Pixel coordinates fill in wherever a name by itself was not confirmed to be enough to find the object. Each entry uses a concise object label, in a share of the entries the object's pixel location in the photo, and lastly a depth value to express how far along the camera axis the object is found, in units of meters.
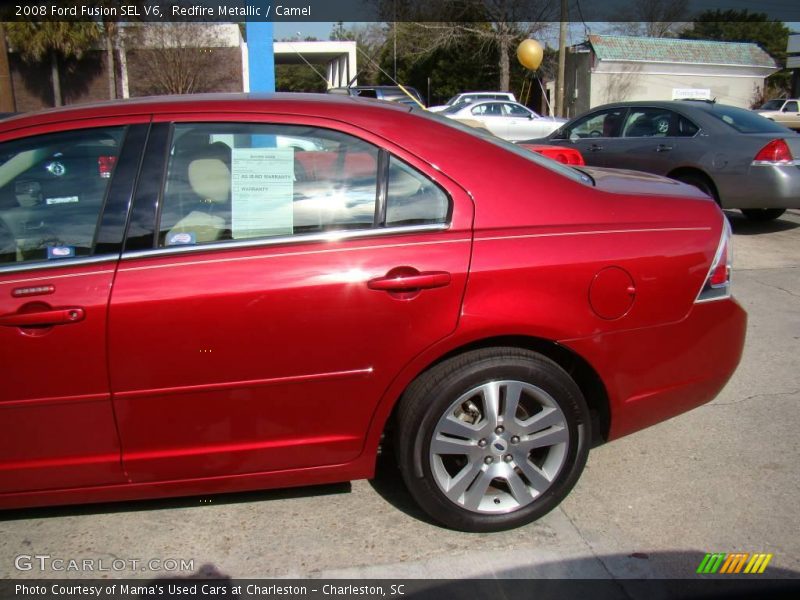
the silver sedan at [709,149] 7.62
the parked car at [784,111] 31.22
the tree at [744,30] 53.41
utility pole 25.34
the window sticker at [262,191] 2.66
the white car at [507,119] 19.98
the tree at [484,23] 36.19
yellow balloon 22.22
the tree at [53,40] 28.31
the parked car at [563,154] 7.31
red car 2.51
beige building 35.91
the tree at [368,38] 50.41
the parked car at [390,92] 22.91
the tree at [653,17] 52.78
